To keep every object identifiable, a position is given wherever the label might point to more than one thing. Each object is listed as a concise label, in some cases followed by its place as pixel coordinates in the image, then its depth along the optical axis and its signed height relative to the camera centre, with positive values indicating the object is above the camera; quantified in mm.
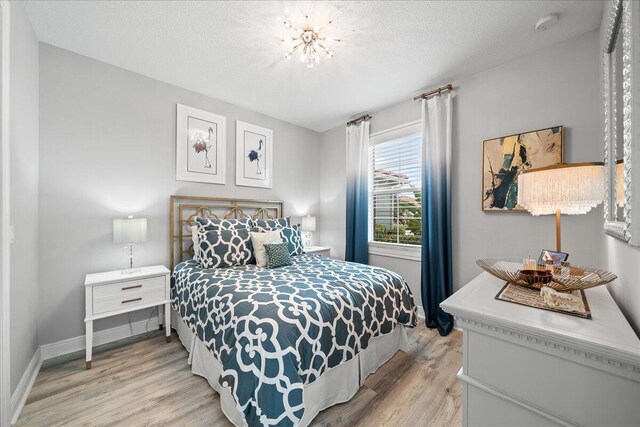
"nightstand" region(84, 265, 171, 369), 2074 -711
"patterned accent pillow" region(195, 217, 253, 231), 2729 -118
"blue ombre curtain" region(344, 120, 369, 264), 3656 +225
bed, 1288 -755
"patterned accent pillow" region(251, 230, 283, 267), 2576 -300
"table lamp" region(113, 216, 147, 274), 2285 -156
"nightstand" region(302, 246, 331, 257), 3657 -556
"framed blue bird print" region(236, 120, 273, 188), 3484 +842
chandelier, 2025 +1496
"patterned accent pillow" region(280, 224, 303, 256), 3033 -320
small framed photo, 1262 -233
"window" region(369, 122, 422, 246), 3260 +376
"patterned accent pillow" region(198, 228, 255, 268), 2484 -358
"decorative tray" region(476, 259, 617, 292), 970 -271
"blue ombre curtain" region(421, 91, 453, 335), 2766 +48
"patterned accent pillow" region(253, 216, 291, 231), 3007 -137
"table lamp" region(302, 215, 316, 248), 4035 -204
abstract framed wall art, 2219 +511
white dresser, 661 -457
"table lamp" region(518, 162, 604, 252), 1062 +115
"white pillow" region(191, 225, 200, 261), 2611 -302
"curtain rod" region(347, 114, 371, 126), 3653 +1407
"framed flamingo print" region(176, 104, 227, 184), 2973 +845
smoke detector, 1899 +1482
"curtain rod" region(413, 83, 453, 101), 2787 +1410
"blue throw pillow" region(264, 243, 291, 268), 2522 -431
